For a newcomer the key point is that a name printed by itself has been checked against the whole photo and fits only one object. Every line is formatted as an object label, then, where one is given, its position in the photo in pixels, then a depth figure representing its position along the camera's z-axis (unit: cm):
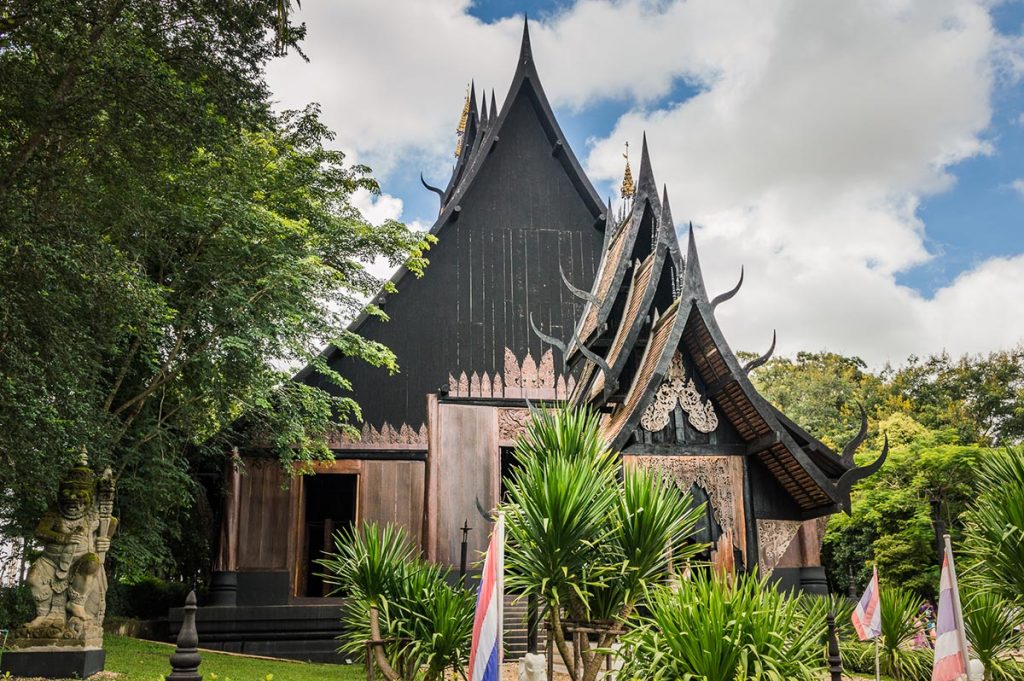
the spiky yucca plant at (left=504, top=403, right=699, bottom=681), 639
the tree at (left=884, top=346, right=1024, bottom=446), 2889
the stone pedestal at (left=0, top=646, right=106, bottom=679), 816
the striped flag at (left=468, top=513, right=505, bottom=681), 437
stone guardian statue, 848
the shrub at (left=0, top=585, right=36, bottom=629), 1305
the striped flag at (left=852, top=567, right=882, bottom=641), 852
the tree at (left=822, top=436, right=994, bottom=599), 1878
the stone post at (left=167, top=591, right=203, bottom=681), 527
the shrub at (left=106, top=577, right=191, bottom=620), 1944
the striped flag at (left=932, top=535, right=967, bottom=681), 579
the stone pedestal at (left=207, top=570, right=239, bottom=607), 1333
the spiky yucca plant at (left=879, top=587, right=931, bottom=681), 1041
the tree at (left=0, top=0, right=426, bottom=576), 741
